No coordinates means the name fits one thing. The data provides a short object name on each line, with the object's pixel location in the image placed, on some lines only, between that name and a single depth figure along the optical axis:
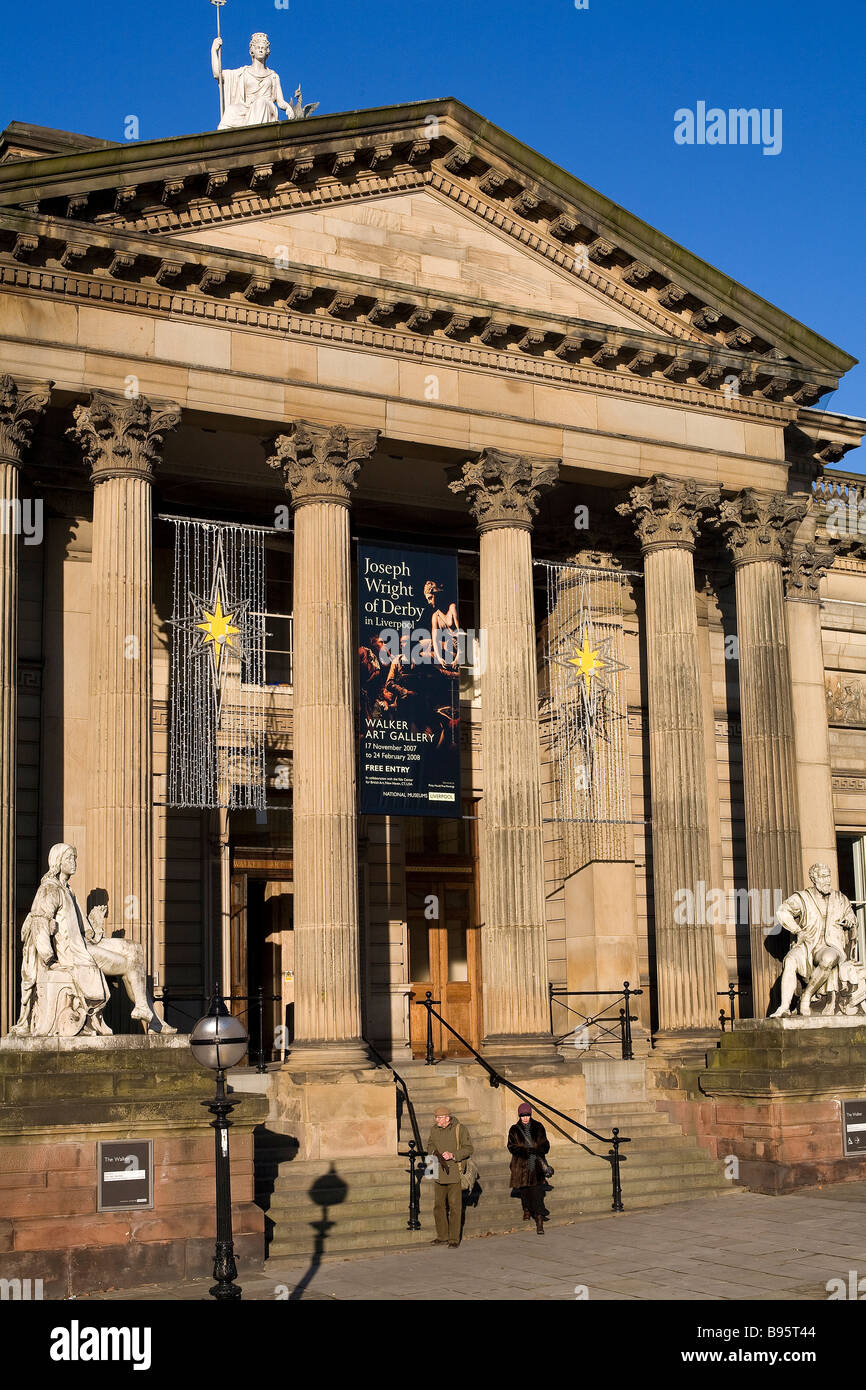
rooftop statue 24.77
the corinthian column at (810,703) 28.62
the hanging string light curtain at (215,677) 22.39
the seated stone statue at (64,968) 17.72
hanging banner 23.23
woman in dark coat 19.14
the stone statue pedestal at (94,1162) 16.30
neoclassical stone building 21.64
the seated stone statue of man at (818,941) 23.81
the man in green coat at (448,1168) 18.28
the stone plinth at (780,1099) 22.55
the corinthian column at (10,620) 19.66
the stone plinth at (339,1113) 20.66
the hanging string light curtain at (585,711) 25.70
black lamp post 13.43
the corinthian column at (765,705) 25.89
